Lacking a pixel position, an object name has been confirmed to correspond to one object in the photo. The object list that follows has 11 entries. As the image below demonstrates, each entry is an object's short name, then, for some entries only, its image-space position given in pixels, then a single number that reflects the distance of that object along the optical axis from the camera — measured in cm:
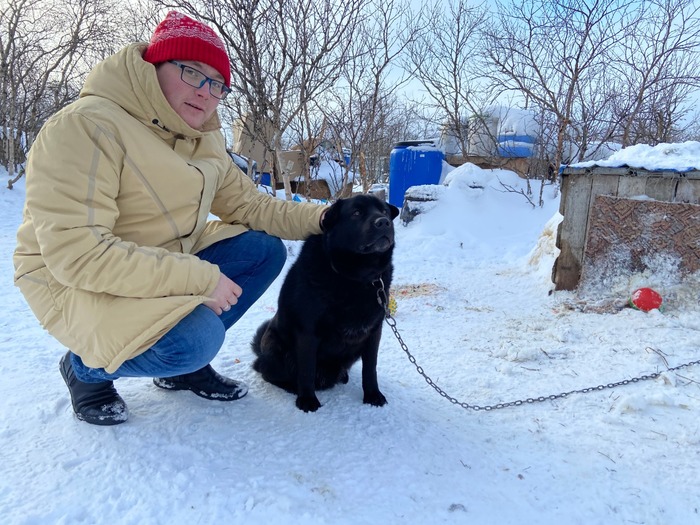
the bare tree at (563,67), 724
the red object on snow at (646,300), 300
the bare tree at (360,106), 673
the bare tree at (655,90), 716
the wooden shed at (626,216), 307
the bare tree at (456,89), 895
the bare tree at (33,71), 883
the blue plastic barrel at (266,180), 1118
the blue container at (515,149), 852
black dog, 191
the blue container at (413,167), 812
